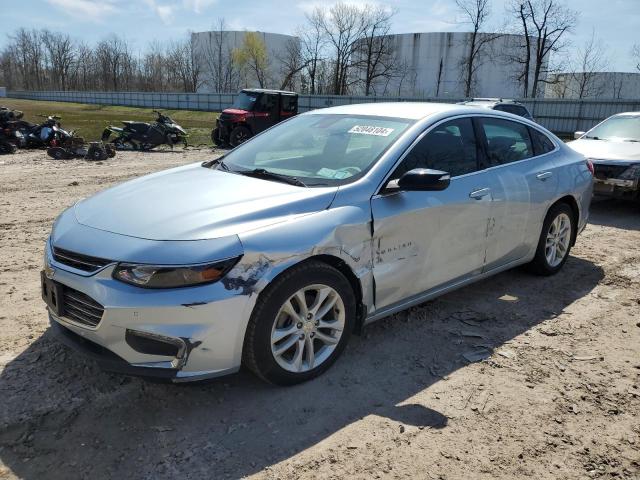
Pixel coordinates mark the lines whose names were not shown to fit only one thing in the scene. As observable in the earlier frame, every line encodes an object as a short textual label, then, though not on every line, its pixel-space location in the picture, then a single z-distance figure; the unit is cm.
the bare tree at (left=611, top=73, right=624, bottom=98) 5006
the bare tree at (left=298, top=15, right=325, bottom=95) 5762
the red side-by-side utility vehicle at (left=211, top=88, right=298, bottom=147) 1862
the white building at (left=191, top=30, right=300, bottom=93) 7075
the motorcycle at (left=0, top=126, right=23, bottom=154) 1407
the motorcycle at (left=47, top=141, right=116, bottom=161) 1369
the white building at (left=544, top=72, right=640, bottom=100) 4984
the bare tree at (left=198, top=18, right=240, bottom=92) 7231
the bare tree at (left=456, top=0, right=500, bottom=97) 4538
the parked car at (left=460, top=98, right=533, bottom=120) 1318
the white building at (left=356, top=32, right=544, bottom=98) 5069
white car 800
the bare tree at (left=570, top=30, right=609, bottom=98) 4975
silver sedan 263
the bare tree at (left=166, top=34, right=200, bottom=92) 7725
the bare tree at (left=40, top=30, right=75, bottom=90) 9506
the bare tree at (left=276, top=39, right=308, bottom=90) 5888
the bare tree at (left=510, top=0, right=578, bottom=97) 4084
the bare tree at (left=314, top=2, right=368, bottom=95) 5412
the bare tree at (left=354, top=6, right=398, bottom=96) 5303
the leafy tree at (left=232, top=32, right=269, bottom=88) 6712
